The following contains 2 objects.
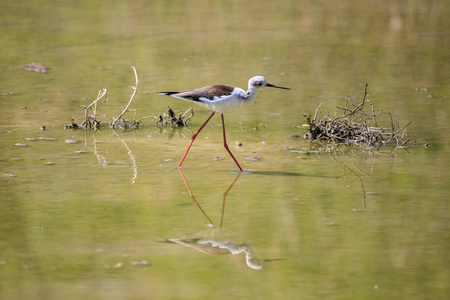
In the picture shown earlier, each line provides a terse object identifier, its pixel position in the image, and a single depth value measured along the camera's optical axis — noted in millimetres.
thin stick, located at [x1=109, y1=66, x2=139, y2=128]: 19309
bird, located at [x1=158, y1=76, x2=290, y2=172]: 15805
